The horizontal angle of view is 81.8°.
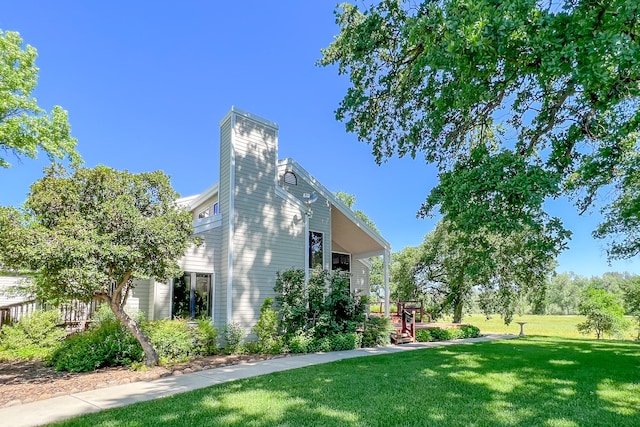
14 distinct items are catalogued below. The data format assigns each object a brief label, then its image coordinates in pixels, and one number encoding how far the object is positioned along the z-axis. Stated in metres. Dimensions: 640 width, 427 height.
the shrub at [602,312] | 19.78
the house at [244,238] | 11.08
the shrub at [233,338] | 10.25
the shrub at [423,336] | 13.91
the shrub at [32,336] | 9.77
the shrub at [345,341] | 10.98
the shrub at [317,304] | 11.24
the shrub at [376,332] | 11.86
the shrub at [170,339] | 8.43
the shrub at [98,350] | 7.84
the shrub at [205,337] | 9.60
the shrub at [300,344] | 10.38
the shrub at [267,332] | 10.41
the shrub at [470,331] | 15.64
